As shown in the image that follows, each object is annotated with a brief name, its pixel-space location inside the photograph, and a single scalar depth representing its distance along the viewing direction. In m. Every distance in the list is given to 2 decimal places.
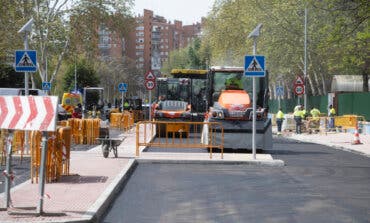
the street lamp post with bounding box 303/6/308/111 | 50.77
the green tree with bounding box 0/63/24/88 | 85.25
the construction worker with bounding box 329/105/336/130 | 44.58
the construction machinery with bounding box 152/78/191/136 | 34.38
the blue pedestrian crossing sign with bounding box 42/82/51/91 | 47.06
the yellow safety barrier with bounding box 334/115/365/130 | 42.43
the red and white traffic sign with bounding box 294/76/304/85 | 38.38
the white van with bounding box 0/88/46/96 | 39.64
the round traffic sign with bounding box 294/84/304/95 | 38.19
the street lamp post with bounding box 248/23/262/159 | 20.12
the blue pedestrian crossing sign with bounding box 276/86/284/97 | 46.74
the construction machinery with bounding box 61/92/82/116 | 68.36
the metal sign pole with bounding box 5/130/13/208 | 10.47
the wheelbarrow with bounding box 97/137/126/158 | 20.64
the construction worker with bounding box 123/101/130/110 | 60.59
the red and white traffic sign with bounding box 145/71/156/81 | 33.59
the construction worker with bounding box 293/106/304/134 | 42.34
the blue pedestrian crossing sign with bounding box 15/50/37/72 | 19.66
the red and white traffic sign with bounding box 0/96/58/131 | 10.35
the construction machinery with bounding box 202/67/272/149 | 23.17
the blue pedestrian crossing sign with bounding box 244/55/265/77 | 20.12
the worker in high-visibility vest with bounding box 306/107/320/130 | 44.34
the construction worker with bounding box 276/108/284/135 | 43.78
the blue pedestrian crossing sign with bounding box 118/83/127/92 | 42.26
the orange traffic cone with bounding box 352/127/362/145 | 30.56
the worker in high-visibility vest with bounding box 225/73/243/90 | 25.27
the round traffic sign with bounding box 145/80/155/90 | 33.38
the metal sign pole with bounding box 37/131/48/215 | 9.97
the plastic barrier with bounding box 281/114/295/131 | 48.09
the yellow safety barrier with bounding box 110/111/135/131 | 40.89
